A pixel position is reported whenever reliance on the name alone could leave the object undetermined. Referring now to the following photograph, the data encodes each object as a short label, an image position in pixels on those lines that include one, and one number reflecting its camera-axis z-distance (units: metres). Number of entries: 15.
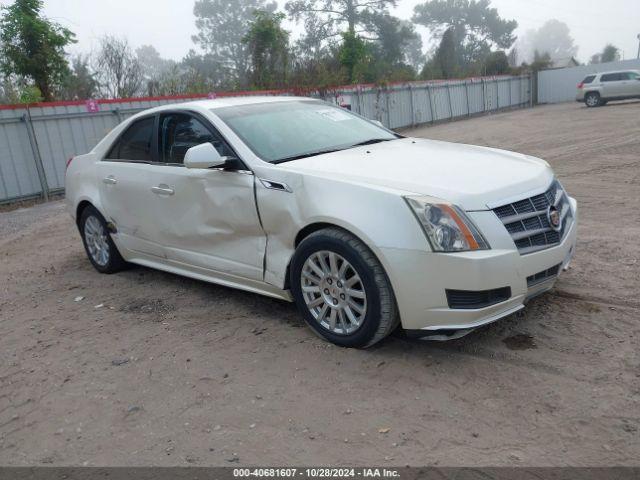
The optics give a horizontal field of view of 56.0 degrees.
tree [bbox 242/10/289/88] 25.11
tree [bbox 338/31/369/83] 29.88
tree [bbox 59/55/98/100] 19.25
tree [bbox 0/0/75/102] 14.98
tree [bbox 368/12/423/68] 49.03
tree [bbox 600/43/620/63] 58.20
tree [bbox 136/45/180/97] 22.94
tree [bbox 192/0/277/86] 74.94
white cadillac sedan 3.38
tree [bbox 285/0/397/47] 49.03
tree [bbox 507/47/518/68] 47.06
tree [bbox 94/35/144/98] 23.20
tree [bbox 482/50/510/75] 41.09
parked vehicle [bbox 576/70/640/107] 28.19
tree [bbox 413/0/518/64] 69.62
